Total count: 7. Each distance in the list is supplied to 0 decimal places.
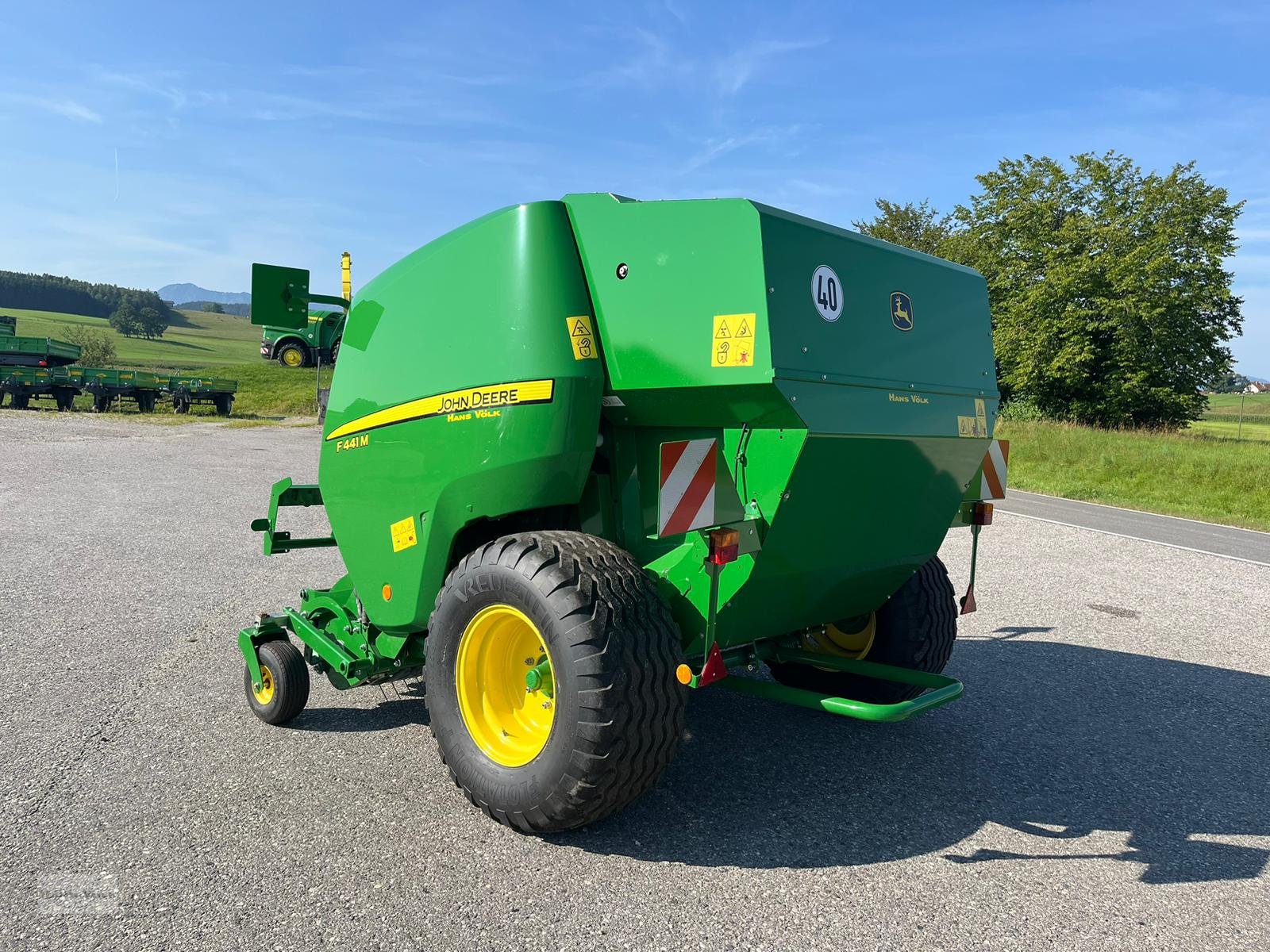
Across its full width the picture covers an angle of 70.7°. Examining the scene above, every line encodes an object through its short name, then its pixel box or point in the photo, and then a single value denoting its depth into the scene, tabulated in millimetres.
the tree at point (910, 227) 43062
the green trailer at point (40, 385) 30781
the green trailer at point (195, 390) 33281
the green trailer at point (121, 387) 31969
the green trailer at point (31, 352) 30875
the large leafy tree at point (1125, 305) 32469
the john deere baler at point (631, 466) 2945
